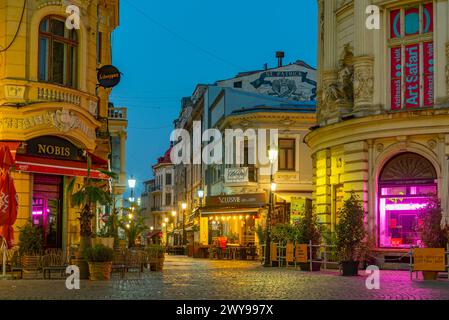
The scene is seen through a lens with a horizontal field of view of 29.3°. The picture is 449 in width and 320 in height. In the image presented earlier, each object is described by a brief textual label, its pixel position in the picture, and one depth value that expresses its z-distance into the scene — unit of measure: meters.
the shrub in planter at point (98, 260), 25.08
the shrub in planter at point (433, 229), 27.50
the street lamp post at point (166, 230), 113.64
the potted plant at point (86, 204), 25.64
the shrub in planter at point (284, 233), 35.63
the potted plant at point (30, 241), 26.58
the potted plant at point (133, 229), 36.88
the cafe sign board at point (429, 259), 26.47
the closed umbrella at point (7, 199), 24.12
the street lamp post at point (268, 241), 38.22
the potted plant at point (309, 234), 33.22
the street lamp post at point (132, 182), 53.37
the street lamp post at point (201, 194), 62.36
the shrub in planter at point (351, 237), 29.08
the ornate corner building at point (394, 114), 34.38
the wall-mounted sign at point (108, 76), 34.84
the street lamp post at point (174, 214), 108.75
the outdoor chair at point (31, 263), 25.61
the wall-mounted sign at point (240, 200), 52.44
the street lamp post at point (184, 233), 73.62
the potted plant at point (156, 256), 31.50
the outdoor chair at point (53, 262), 25.48
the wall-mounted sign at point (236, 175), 56.59
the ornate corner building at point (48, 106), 28.41
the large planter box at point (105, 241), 28.42
